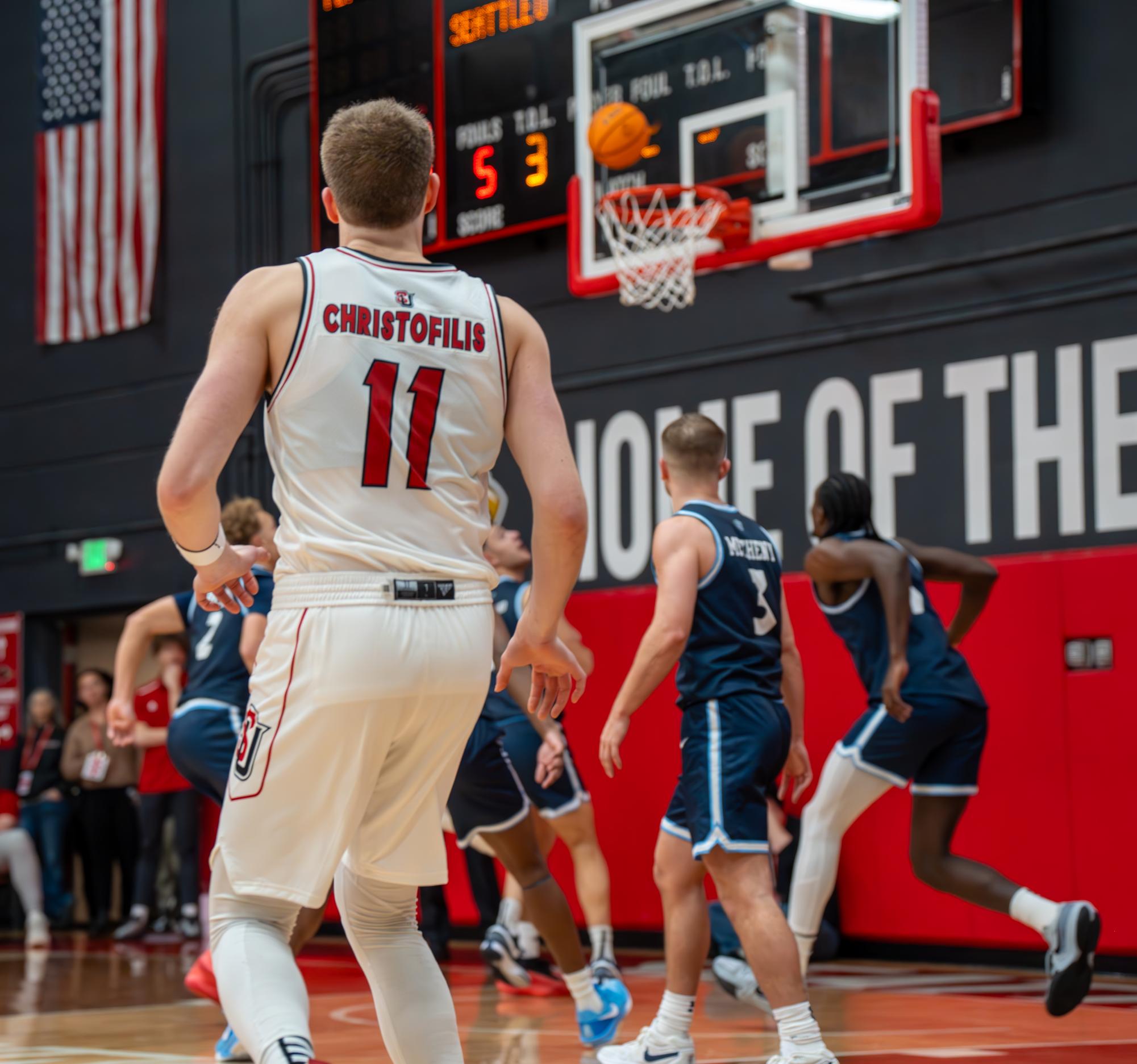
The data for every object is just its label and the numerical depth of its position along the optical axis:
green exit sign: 13.20
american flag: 13.47
